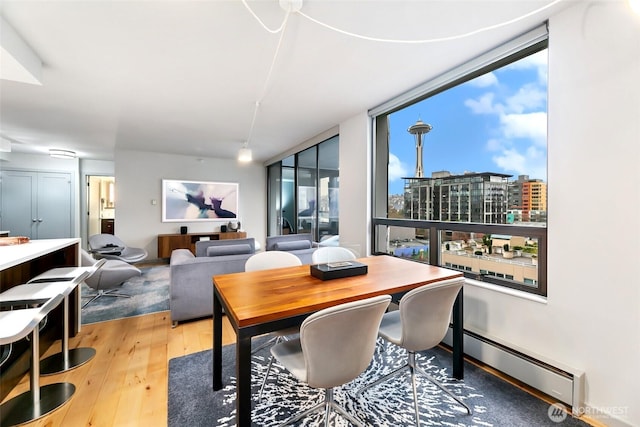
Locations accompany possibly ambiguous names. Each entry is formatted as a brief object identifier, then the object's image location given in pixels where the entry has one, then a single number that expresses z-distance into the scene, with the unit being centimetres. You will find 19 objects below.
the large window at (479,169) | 196
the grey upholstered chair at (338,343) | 108
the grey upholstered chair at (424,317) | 140
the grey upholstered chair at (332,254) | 238
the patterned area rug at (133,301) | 307
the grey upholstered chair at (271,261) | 226
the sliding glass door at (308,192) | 460
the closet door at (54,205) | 601
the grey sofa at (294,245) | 355
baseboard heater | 159
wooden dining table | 119
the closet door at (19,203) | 567
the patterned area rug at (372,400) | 154
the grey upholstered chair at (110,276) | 322
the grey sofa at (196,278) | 275
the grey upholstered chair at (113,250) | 430
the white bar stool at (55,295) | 157
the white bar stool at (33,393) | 127
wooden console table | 579
